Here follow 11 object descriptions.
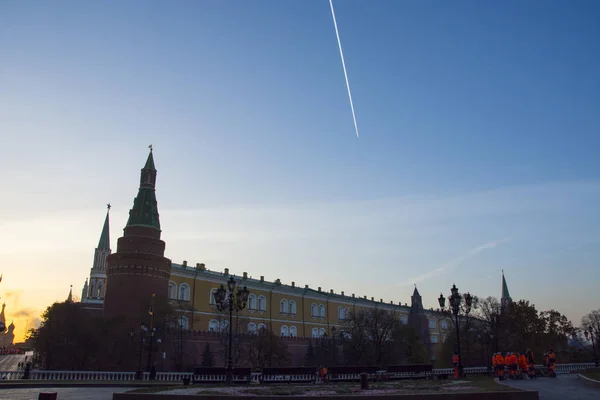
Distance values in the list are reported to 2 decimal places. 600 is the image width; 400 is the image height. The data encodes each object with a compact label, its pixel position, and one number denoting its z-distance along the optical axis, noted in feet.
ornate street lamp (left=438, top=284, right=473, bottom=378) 86.02
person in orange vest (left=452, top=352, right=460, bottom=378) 78.97
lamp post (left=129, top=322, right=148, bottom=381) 98.84
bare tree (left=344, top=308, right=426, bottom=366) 178.81
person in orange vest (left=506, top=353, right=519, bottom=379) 73.67
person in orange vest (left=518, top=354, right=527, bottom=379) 76.95
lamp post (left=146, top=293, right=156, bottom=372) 151.07
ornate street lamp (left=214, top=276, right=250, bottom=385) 80.47
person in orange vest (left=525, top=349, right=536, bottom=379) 76.43
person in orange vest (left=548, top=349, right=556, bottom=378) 80.07
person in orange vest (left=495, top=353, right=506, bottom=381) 73.56
